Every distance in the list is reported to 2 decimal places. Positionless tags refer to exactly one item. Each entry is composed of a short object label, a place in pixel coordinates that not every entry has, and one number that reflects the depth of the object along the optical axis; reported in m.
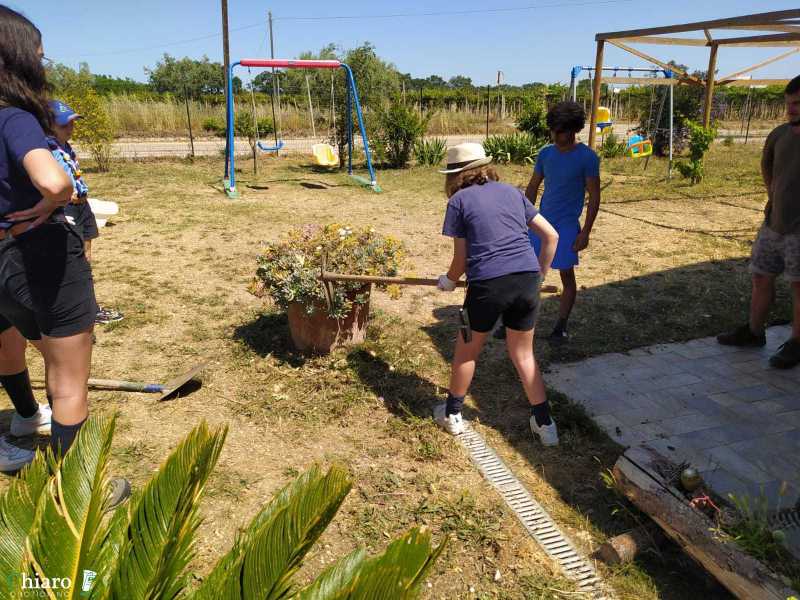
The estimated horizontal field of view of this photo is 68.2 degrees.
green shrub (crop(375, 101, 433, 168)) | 14.23
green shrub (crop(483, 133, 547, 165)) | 14.60
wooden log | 1.89
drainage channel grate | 2.29
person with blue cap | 3.79
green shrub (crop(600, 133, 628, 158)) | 16.05
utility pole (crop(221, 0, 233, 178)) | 11.24
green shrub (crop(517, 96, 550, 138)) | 15.21
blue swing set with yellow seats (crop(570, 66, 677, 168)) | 11.30
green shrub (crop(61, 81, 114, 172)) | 12.09
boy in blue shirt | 3.88
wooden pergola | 5.71
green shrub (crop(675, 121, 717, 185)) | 10.91
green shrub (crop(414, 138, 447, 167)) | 14.92
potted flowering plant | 3.83
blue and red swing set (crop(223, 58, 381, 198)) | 10.29
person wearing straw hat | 2.87
